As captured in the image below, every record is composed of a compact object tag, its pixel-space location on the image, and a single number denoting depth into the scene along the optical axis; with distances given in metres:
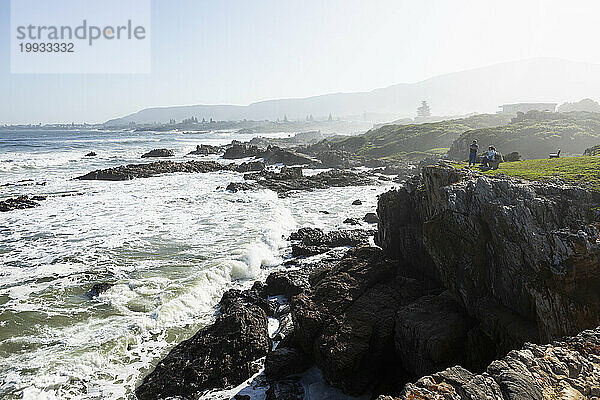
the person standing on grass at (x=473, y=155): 21.03
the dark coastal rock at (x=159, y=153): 76.26
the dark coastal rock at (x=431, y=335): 9.24
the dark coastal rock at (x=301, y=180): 41.59
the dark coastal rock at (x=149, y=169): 46.78
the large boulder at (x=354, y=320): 9.90
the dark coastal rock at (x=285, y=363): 10.48
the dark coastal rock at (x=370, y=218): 26.99
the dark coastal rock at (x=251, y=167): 56.03
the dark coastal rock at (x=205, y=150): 84.72
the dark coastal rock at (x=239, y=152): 75.19
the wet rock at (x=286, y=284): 15.55
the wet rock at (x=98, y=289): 15.07
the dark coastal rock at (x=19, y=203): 29.80
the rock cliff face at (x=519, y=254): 8.00
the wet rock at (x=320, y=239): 20.53
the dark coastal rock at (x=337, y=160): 61.23
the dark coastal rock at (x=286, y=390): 9.68
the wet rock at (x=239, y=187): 38.86
